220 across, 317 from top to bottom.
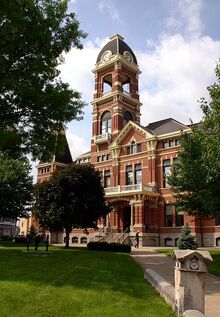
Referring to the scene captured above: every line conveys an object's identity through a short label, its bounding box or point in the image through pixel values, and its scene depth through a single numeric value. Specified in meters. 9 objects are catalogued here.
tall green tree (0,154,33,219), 43.34
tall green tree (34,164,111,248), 33.34
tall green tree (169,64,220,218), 20.36
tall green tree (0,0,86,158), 17.09
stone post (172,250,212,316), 7.30
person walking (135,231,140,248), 39.58
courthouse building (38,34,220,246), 42.53
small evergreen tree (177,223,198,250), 25.46
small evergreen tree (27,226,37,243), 37.76
